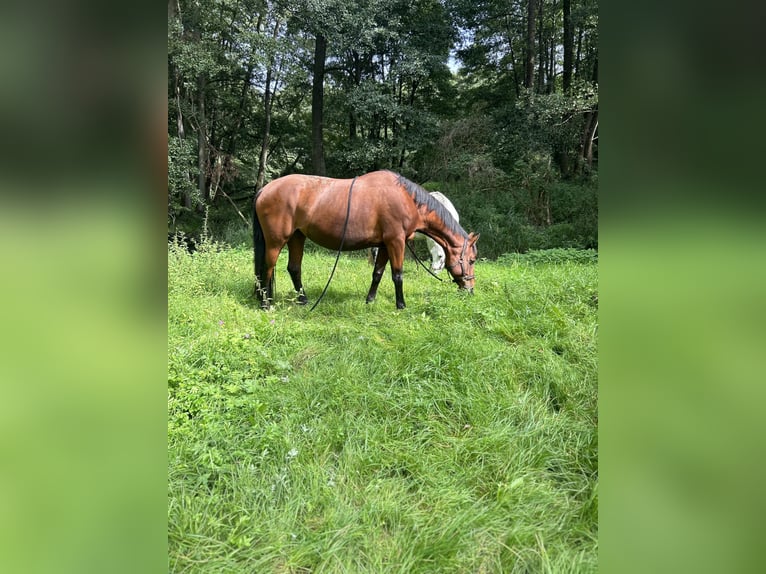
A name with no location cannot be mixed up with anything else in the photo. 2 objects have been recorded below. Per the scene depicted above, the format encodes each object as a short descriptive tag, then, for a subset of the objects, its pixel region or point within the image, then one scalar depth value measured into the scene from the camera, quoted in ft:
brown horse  16.44
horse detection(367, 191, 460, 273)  23.59
